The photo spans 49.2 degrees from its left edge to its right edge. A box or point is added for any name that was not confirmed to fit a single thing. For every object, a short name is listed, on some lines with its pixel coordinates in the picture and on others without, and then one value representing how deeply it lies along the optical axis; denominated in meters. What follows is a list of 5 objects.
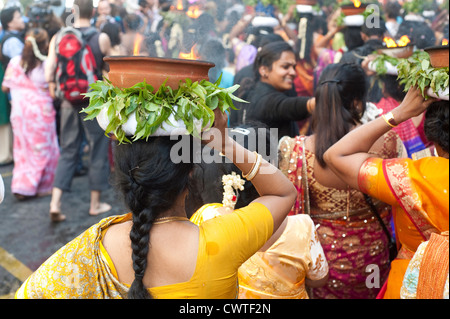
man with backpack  4.93
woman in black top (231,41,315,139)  3.87
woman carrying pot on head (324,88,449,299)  1.93
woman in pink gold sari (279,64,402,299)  2.89
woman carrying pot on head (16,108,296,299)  1.56
